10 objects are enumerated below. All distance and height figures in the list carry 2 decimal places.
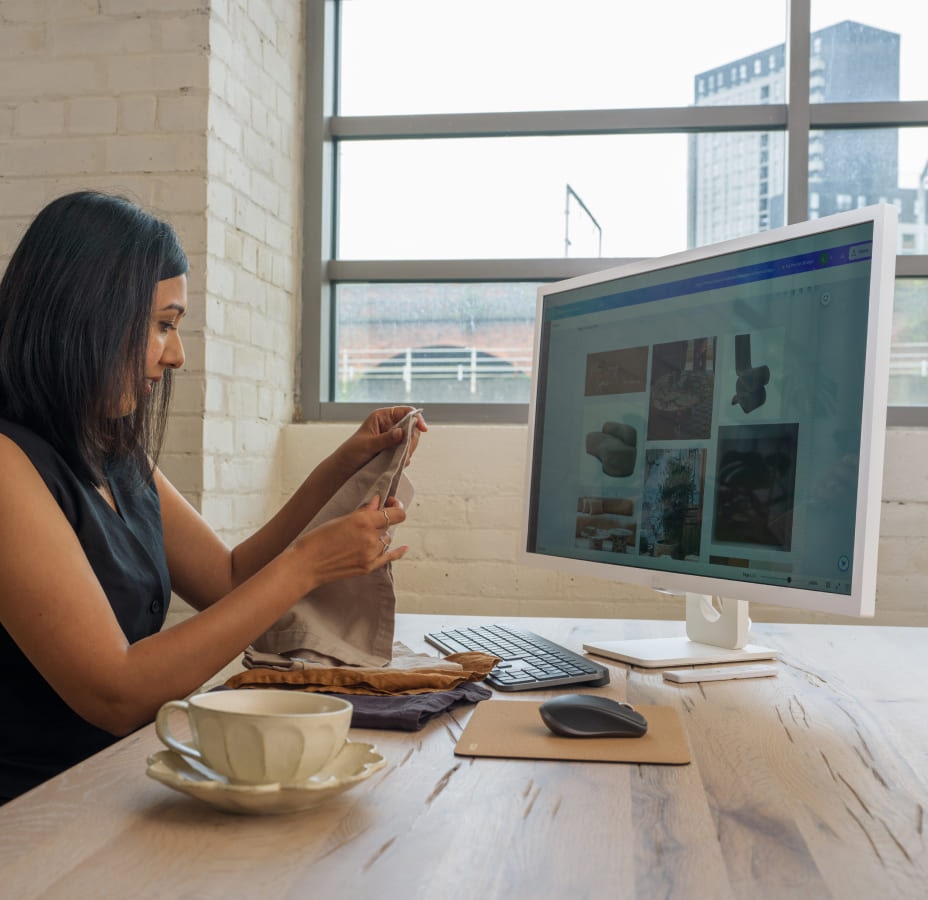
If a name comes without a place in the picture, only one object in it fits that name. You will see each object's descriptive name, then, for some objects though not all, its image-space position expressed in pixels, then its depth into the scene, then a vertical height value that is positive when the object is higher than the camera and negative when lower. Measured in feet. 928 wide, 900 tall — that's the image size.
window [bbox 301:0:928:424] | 8.07 +2.30
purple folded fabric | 3.05 -0.95
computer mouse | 2.91 -0.89
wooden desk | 1.92 -0.92
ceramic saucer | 2.15 -0.86
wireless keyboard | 3.68 -0.98
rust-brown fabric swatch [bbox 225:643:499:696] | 3.39 -0.93
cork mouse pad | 2.78 -0.95
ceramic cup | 2.15 -0.74
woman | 3.21 -0.41
